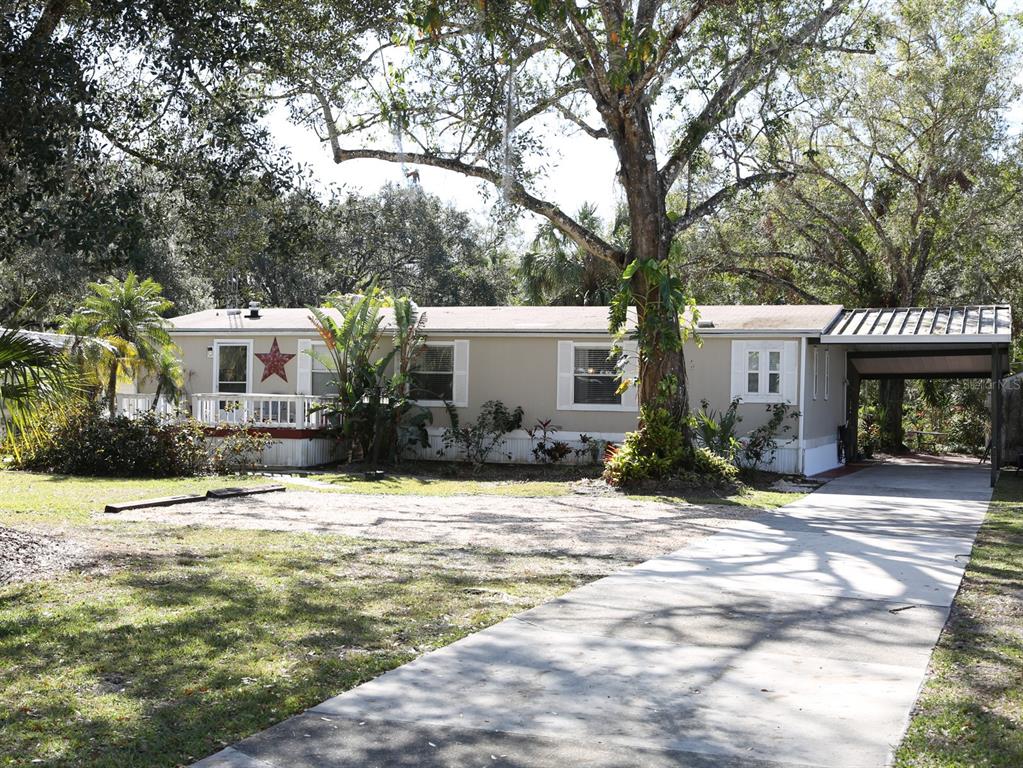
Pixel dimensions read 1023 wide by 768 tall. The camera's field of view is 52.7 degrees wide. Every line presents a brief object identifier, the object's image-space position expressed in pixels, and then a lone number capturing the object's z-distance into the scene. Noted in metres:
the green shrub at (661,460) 15.86
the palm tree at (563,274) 30.34
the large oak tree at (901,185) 24.28
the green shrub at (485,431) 20.27
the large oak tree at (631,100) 14.42
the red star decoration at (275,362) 22.08
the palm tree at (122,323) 18.75
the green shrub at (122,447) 16.94
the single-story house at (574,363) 18.88
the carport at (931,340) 17.12
